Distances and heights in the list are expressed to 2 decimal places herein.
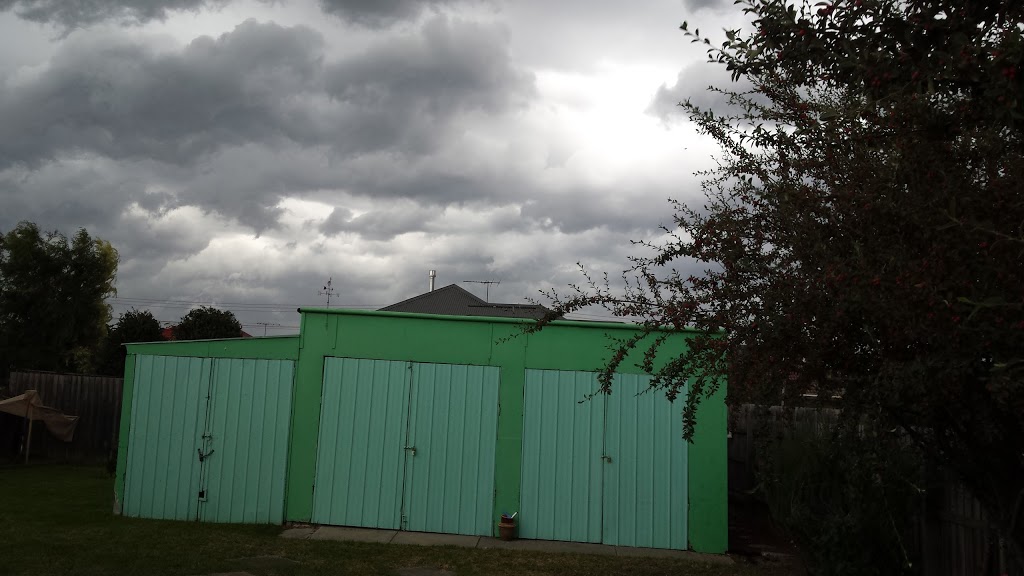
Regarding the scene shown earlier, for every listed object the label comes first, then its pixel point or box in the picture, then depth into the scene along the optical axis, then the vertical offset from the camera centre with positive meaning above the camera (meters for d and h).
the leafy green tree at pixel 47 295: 22.81 +1.76
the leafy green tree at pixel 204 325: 26.86 +1.23
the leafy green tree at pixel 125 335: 23.88 +0.71
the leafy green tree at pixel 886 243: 3.28 +0.77
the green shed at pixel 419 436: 9.45 -0.82
